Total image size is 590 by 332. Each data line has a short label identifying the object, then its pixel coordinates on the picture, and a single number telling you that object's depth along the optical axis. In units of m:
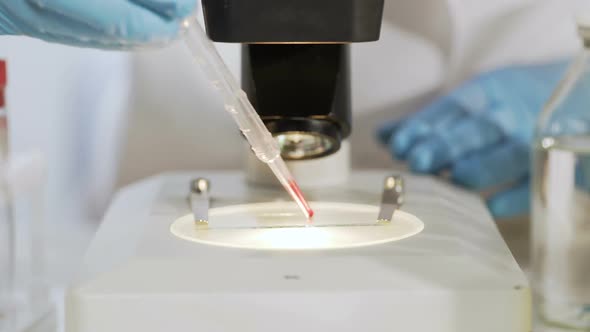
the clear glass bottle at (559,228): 0.79
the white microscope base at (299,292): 0.52
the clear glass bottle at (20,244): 0.80
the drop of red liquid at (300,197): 0.68
